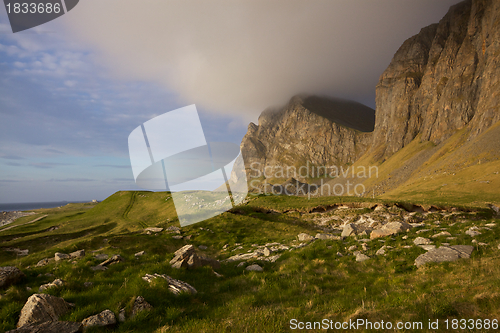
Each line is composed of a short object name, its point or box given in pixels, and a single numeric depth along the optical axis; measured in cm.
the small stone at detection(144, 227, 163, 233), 2959
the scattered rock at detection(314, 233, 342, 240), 1869
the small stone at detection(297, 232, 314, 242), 2062
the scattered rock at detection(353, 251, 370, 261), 1345
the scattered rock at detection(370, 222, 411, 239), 1738
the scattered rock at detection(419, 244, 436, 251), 1300
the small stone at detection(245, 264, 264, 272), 1343
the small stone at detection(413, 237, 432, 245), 1408
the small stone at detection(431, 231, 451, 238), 1512
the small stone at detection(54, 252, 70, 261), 1540
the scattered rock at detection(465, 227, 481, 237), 1427
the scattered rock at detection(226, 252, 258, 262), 1700
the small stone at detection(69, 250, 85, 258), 1661
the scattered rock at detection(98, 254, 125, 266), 1360
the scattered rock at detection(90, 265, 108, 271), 1243
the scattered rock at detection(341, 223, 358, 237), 1938
